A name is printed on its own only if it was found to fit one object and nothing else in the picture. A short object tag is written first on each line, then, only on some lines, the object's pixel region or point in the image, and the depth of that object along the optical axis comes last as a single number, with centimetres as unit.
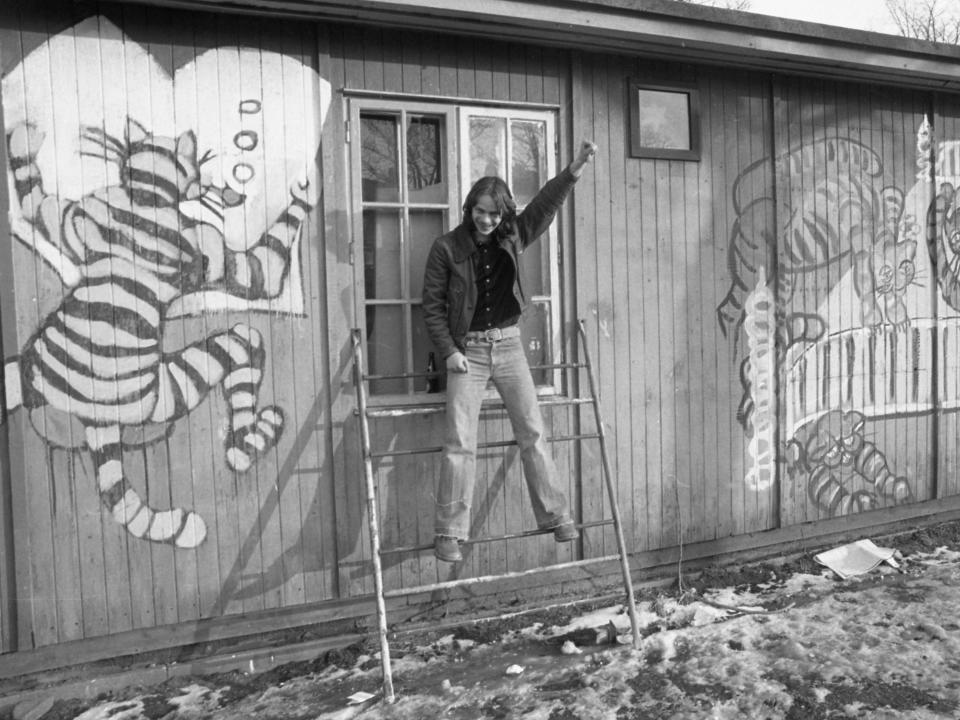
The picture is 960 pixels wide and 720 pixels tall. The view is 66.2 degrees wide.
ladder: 344
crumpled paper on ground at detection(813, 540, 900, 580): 492
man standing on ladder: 370
